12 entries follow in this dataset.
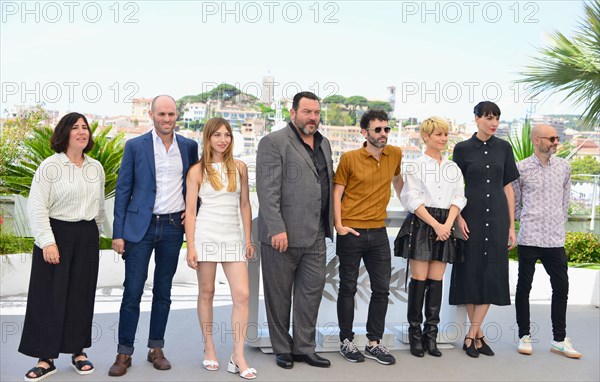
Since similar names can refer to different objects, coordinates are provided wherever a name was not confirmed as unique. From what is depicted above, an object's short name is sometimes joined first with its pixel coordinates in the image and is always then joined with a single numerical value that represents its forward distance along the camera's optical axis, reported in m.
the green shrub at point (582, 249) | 7.17
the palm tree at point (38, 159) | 6.72
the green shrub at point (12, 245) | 5.96
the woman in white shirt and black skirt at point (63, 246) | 3.31
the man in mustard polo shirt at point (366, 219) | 3.79
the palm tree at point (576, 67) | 7.26
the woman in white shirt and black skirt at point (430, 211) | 3.91
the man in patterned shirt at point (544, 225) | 4.16
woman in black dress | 4.07
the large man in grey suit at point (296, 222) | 3.61
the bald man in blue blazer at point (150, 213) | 3.52
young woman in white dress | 3.51
